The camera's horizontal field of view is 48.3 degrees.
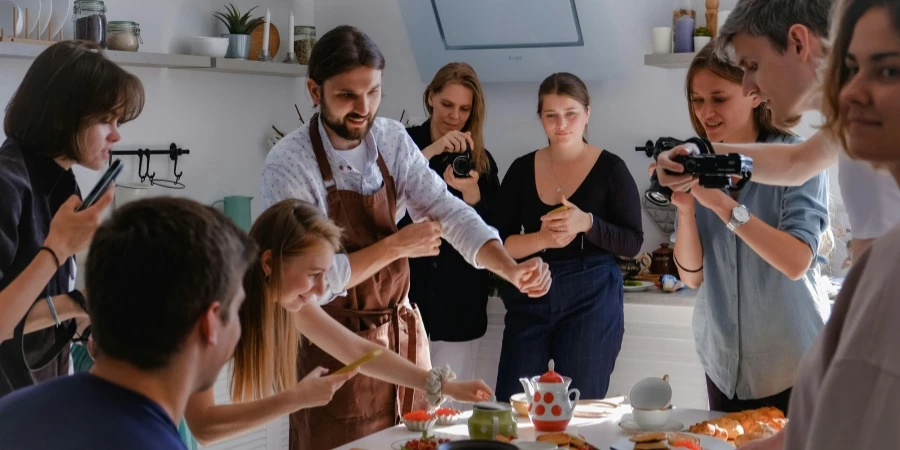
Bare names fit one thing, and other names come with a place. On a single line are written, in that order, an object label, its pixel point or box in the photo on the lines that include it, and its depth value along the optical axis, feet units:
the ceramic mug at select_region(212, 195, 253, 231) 13.58
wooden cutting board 14.05
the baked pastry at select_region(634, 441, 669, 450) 6.15
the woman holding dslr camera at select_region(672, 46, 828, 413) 7.73
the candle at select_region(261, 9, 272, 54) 13.76
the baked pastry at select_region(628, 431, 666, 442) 6.24
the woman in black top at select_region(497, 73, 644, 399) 10.94
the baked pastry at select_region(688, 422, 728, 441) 6.63
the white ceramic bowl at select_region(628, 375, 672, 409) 7.06
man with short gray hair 6.09
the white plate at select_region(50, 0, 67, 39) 11.27
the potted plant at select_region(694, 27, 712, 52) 12.71
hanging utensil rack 12.40
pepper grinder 12.87
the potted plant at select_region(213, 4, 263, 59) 13.44
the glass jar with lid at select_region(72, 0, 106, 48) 11.20
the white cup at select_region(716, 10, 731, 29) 12.71
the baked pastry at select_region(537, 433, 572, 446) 6.43
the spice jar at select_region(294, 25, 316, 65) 14.78
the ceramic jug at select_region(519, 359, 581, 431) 6.89
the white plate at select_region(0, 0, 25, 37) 10.70
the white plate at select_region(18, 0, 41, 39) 10.85
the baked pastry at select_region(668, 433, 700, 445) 6.24
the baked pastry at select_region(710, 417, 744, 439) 6.75
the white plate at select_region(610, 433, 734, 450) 6.28
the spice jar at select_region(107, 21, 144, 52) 11.75
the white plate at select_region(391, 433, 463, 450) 6.47
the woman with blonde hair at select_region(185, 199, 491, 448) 6.16
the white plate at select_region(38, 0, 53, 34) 10.96
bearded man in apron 7.79
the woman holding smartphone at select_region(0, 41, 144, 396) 6.05
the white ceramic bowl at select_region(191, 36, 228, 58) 12.86
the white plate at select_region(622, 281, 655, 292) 12.66
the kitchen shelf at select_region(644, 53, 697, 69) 12.71
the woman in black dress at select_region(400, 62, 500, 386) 11.62
